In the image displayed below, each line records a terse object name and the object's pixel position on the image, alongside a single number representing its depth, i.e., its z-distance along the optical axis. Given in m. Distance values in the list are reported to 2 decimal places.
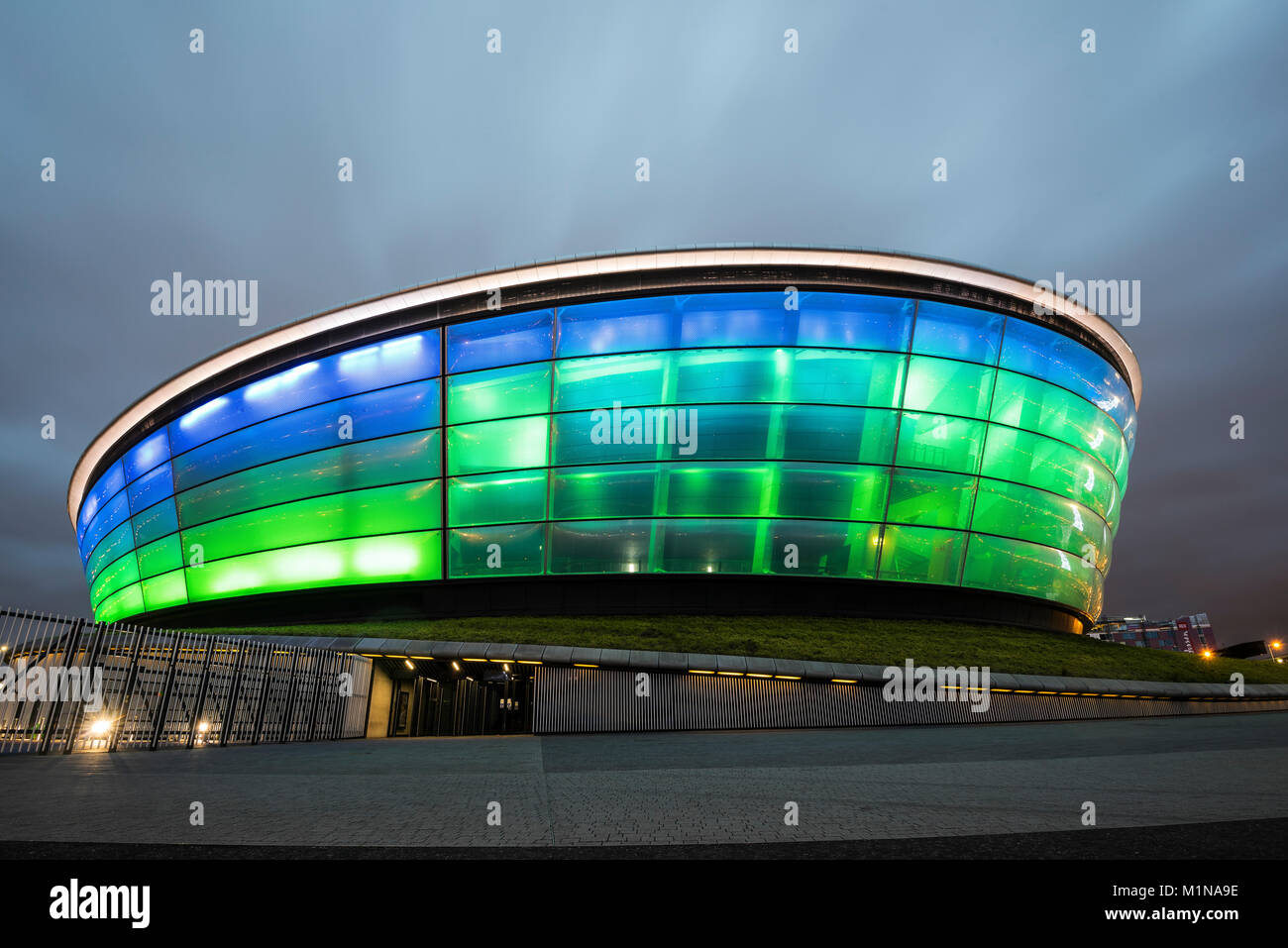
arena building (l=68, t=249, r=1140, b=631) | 26.48
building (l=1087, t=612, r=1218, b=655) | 145.11
